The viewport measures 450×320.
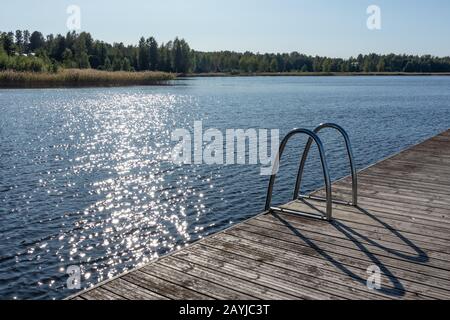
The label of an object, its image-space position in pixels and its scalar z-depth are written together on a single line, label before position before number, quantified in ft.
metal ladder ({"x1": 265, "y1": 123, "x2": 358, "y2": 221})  21.20
